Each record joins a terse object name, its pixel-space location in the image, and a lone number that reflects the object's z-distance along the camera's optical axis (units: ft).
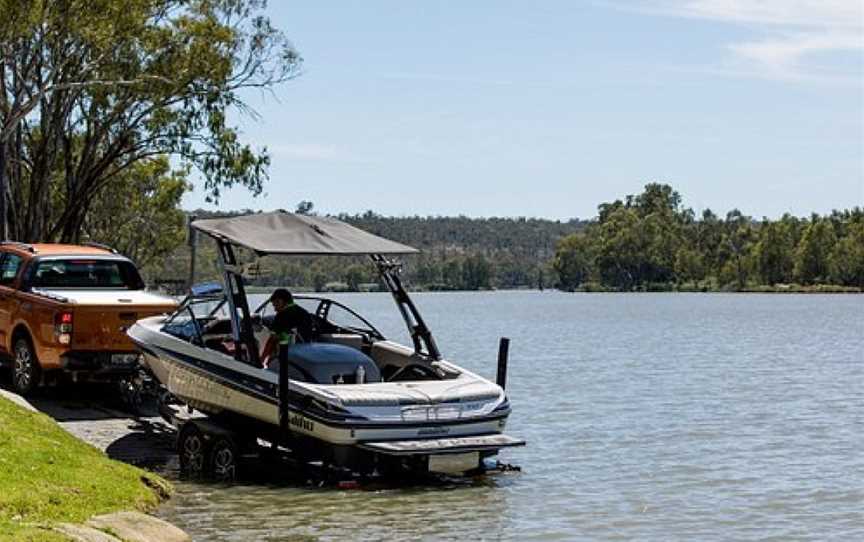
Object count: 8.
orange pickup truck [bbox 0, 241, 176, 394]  61.26
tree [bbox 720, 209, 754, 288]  611.06
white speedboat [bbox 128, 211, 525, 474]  47.83
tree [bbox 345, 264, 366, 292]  373.18
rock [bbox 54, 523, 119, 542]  33.53
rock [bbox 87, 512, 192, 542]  36.50
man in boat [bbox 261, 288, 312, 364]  52.60
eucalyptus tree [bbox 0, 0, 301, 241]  109.81
